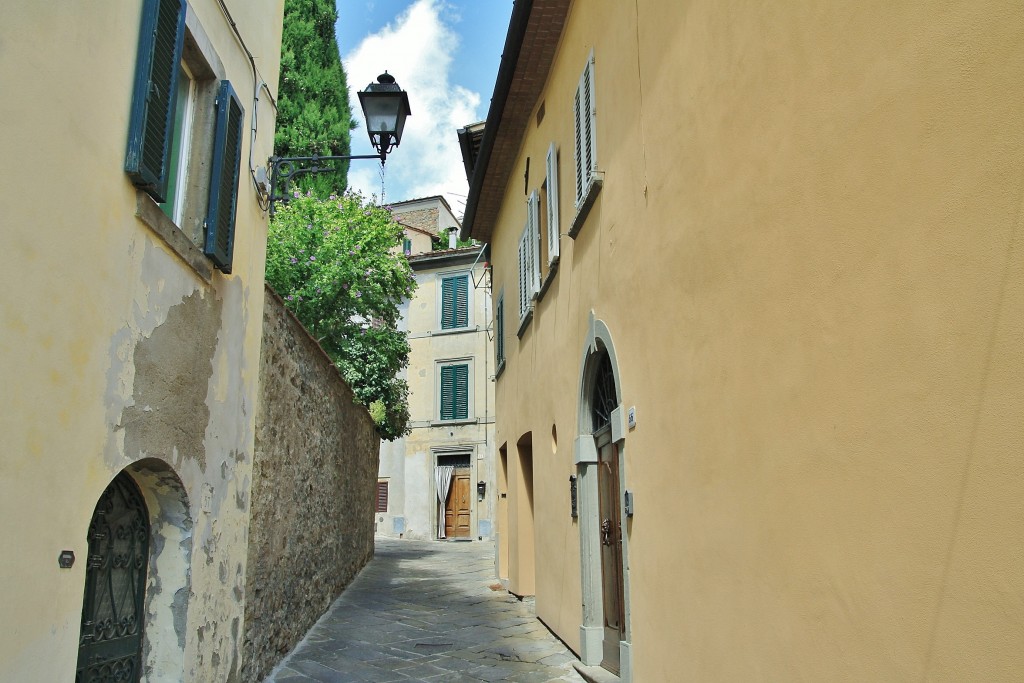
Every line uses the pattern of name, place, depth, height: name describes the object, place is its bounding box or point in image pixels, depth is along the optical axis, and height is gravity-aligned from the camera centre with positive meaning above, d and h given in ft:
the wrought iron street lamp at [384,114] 24.04 +11.72
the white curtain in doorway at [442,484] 85.35 +3.44
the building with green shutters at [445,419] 85.66 +10.35
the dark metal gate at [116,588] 13.09 -1.12
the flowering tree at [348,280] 44.88 +13.24
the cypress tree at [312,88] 80.59 +43.47
